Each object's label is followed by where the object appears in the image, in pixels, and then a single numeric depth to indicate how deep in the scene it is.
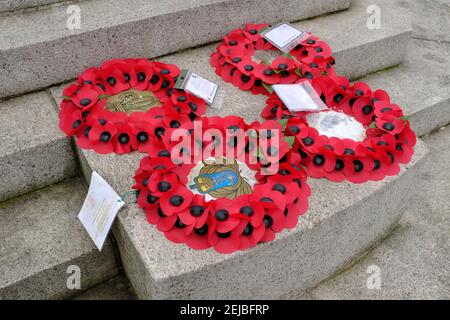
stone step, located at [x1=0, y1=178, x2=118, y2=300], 1.95
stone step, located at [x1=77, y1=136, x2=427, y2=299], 1.70
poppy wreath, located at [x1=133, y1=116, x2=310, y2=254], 1.74
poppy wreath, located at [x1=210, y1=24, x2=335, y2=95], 2.65
